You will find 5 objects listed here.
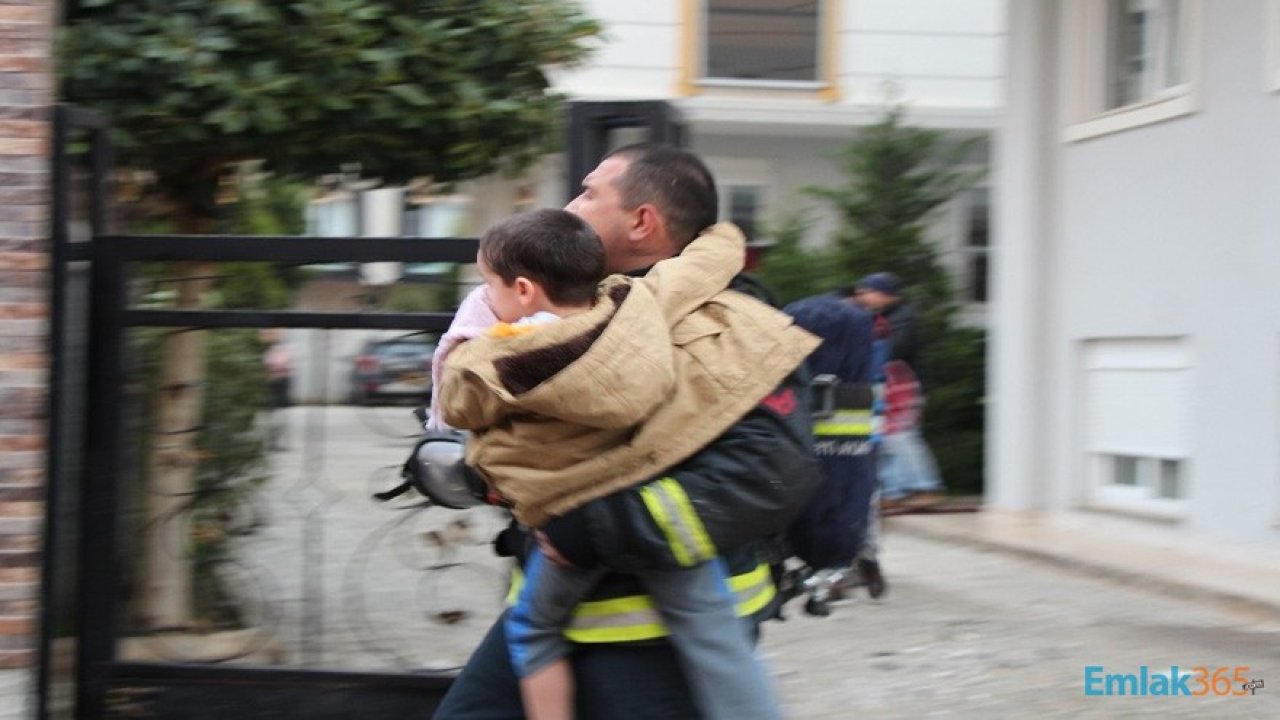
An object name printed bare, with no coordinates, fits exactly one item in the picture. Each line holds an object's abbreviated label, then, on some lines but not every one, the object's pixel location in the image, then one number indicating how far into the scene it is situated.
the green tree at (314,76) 4.86
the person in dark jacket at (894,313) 9.60
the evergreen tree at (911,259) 13.42
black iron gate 4.41
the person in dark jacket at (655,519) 2.58
